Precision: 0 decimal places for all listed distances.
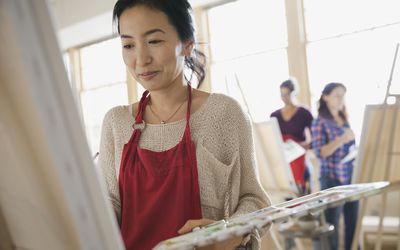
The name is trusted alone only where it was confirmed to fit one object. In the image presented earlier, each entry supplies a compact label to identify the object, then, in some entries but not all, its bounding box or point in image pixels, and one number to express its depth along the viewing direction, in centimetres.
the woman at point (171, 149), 93
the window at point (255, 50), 445
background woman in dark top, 346
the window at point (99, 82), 615
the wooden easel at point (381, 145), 215
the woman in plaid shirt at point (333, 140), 301
